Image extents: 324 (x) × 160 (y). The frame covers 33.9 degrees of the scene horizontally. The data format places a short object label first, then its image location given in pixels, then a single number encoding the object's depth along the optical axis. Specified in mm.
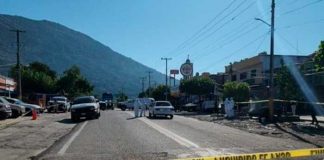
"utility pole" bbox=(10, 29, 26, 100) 62181
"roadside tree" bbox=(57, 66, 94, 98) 112188
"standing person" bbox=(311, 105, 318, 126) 28797
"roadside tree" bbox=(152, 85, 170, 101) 120319
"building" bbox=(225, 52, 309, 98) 69250
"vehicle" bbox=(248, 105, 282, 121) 34359
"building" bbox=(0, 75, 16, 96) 68438
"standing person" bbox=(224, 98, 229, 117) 42122
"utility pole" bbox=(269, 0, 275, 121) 36256
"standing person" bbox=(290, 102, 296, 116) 38453
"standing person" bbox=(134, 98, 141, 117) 43438
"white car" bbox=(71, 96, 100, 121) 36625
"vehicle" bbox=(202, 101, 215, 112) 58606
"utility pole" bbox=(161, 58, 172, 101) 112094
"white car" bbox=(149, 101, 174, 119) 41062
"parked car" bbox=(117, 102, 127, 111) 78512
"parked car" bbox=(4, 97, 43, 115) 42731
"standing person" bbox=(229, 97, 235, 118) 41788
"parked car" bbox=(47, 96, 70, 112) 59125
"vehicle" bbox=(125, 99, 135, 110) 78288
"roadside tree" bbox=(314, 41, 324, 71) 30594
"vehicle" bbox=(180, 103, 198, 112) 69000
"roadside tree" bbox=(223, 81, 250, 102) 55594
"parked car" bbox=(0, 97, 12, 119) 36000
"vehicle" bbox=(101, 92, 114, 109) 85606
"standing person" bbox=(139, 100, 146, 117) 44831
